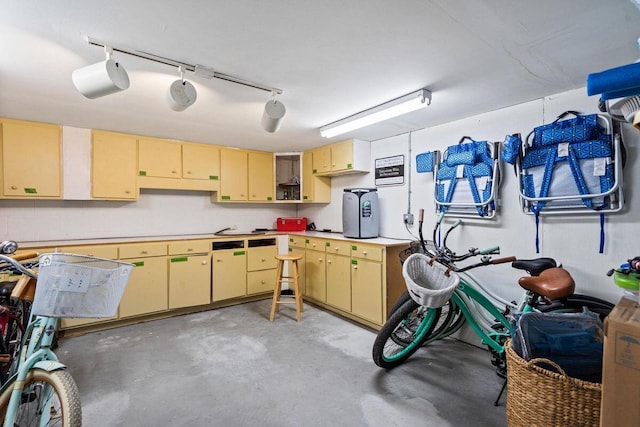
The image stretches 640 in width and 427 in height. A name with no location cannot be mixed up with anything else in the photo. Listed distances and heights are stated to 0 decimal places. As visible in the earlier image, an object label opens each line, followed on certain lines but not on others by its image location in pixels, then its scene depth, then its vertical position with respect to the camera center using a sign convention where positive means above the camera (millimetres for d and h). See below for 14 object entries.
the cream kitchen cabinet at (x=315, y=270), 3994 -773
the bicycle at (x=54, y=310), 1318 -442
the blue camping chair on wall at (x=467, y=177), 2674 +332
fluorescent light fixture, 2385 +915
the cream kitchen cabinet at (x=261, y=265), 4324 -752
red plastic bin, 4973 -171
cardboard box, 940 -513
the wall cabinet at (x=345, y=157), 3938 +762
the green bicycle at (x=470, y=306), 1951 -680
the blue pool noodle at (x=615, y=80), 884 +397
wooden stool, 3627 -877
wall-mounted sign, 3654 +539
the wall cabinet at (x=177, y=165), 3795 +662
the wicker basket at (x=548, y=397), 1262 -818
